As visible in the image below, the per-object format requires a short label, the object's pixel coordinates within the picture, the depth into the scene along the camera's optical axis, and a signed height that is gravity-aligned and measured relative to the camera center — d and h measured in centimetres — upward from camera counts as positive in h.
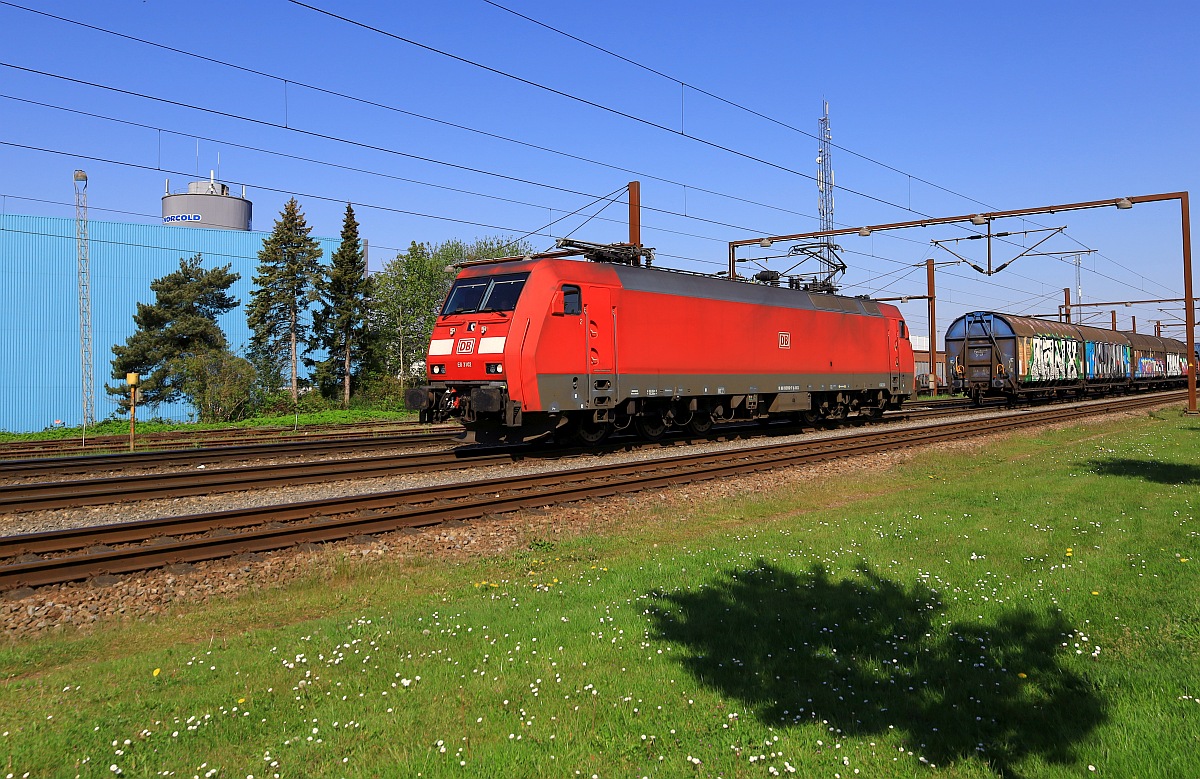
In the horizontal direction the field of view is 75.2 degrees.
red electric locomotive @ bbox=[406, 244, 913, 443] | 1609 +94
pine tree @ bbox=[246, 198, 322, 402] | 4938 +676
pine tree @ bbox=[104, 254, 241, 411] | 4484 +384
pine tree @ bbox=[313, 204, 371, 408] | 5003 +543
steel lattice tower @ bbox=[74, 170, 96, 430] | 4528 +514
